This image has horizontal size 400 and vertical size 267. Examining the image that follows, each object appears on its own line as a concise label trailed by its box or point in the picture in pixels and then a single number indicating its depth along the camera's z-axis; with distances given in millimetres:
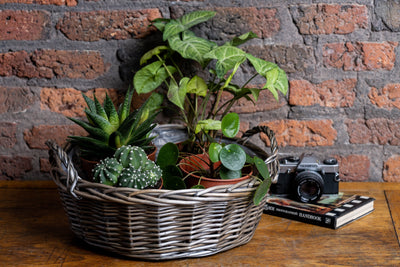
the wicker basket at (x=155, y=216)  2099
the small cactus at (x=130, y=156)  2165
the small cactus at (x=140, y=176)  2135
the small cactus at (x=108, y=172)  2147
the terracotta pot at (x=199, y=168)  2195
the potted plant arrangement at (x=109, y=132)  2235
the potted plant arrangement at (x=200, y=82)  2217
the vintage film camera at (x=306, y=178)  2366
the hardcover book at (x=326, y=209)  2293
